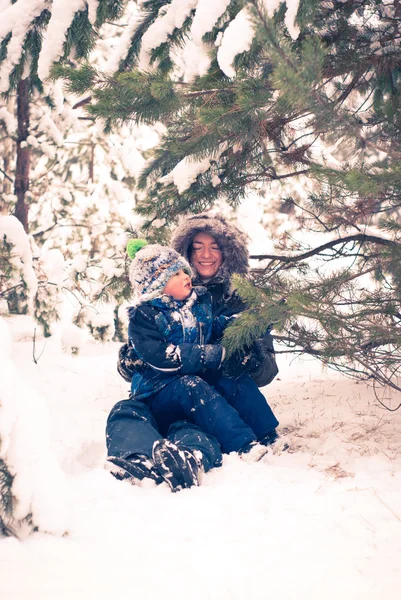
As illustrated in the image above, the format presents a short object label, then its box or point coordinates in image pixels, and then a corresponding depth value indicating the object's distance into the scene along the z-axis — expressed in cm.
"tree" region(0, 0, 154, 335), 326
